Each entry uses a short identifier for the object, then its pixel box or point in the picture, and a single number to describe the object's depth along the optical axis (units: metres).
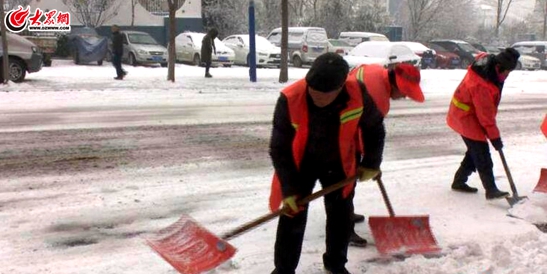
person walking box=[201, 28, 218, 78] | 18.06
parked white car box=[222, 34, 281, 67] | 23.42
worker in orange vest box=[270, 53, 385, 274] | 3.24
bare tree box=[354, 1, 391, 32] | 35.25
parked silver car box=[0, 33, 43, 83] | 14.80
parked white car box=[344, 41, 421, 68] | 18.89
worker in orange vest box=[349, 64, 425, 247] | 4.03
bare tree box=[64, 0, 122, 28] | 26.14
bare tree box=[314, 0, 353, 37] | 34.12
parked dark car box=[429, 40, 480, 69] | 29.69
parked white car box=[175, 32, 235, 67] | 22.86
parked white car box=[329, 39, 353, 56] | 24.68
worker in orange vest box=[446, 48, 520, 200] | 5.19
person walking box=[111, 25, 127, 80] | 16.55
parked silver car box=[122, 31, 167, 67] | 21.80
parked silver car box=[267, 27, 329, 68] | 24.31
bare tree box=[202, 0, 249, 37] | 33.41
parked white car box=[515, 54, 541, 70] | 30.83
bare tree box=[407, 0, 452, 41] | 37.91
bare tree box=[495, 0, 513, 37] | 37.84
